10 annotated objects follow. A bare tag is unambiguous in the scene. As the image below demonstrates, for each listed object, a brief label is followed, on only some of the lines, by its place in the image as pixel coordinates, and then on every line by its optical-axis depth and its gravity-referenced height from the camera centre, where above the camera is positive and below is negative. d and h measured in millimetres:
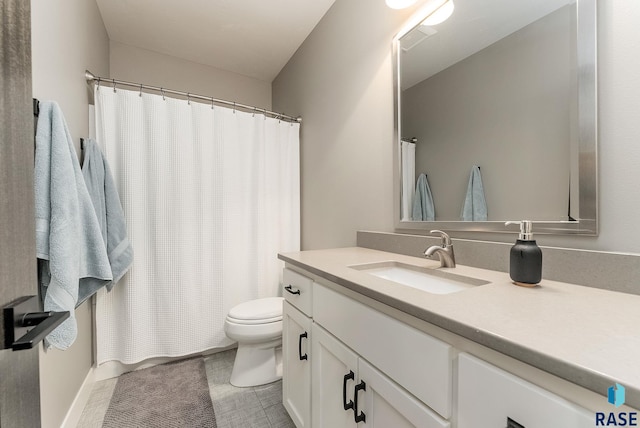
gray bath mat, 1331 -1068
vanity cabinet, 424 -388
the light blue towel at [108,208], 1420 +32
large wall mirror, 769 +343
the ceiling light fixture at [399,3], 1216 +980
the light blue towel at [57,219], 947 -16
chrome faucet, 978 -159
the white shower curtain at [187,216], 1683 -27
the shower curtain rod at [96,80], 1586 +835
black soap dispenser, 697 -139
